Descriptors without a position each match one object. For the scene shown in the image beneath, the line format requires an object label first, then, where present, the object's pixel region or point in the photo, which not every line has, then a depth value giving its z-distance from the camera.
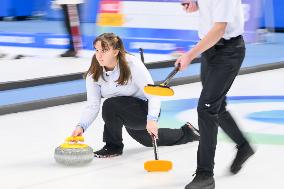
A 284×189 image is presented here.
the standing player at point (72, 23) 16.43
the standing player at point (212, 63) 5.96
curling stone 7.24
